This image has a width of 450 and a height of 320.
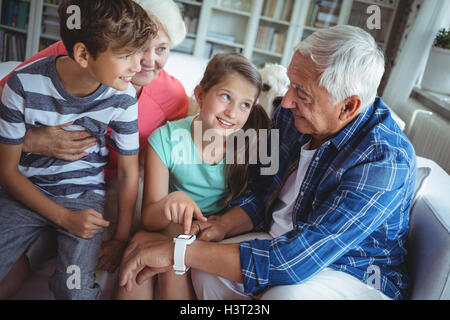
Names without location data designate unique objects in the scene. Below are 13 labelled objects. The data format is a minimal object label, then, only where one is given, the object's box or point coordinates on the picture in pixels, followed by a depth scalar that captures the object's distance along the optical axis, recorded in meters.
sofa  0.97
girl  1.16
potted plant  2.19
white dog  1.58
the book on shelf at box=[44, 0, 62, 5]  3.68
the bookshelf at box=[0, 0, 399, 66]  3.66
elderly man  0.91
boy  0.96
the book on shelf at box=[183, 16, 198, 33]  3.93
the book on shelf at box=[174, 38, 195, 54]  3.99
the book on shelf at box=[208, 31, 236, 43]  3.97
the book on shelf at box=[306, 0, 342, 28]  3.72
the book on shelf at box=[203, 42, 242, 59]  4.01
